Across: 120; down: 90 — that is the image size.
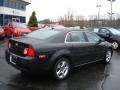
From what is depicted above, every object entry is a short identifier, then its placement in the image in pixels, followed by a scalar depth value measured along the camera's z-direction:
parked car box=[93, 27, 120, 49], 6.54
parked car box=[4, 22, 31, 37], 9.07
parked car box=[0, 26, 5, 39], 8.40
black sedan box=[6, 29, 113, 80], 2.81
